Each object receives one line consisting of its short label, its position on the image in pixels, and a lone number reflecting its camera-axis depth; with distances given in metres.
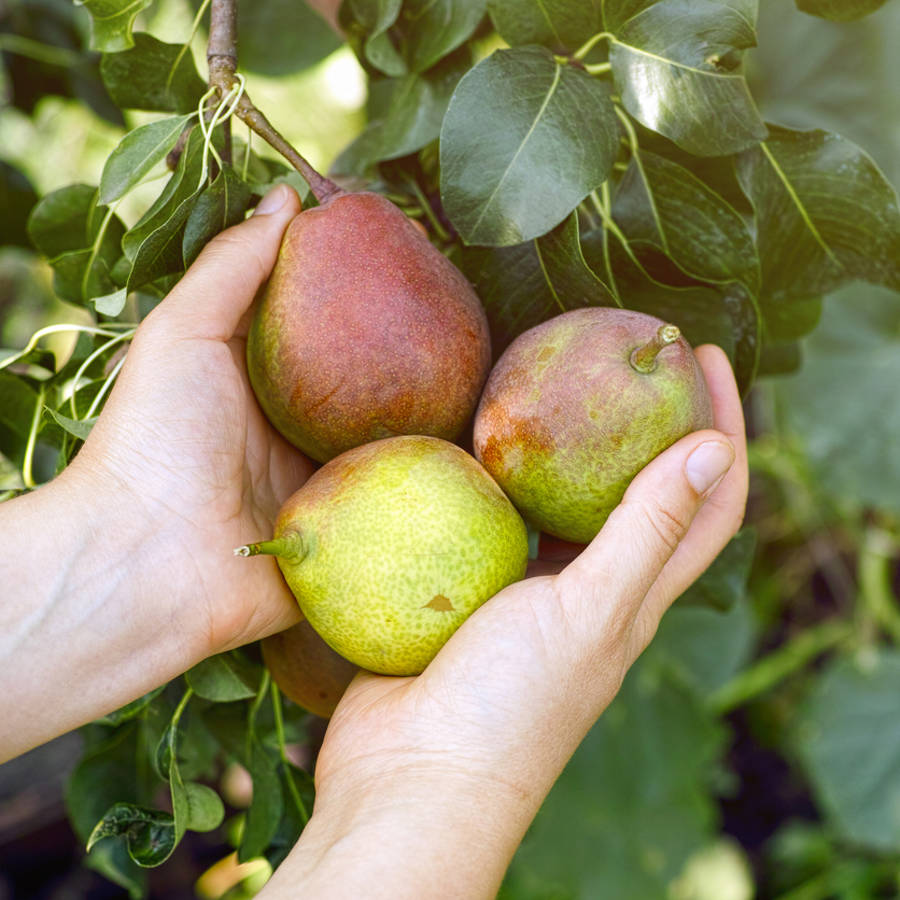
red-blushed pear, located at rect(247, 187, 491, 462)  0.58
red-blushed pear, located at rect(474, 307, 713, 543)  0.56
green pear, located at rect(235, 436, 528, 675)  0.56
